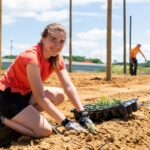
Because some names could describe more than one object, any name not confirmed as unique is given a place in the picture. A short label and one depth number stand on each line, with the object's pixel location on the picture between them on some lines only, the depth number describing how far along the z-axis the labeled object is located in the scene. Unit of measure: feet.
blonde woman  8.40
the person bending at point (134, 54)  40.37
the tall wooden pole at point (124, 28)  50.70
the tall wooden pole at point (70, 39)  44.46
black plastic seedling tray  10.64
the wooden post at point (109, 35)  28.27
